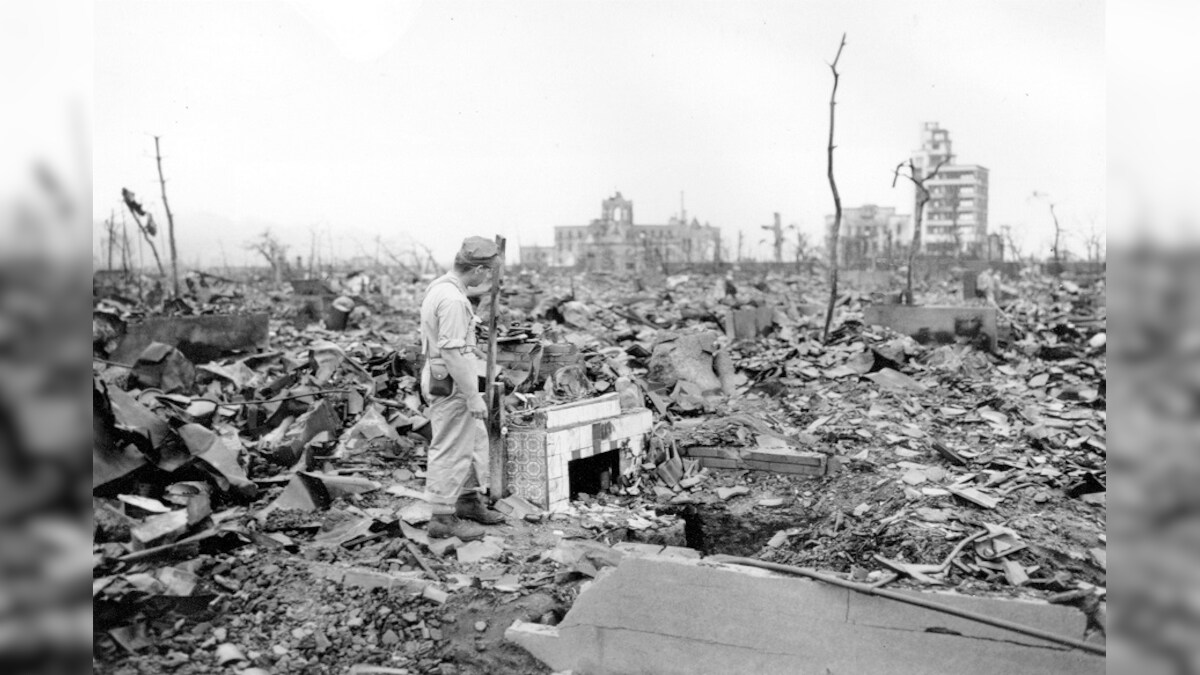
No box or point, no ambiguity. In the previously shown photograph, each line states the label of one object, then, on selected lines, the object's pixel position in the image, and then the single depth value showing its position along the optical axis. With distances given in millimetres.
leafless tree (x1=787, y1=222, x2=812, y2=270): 41469
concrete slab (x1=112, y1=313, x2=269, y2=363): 10805
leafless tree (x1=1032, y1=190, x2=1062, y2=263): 33219
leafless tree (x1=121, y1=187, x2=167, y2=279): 16641
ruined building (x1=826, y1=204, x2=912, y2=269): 45250
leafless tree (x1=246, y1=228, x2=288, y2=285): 34969
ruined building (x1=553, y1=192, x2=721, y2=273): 54438
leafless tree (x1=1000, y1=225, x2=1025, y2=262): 40062
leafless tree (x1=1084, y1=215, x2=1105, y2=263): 40062
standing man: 5074
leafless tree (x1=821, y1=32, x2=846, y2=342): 14071
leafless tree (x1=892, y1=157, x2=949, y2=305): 15578
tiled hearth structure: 5770
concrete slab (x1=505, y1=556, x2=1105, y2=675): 3393
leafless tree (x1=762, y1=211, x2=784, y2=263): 46288
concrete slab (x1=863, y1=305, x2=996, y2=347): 13219
